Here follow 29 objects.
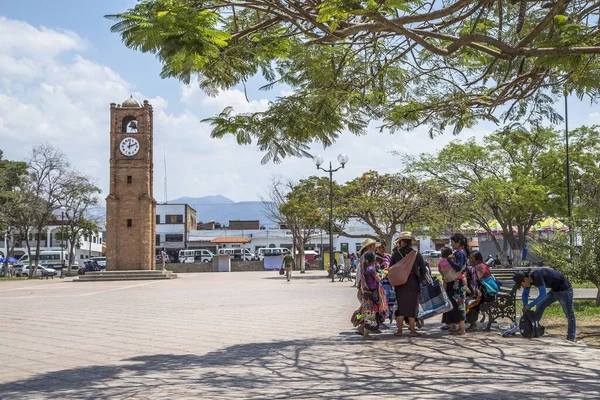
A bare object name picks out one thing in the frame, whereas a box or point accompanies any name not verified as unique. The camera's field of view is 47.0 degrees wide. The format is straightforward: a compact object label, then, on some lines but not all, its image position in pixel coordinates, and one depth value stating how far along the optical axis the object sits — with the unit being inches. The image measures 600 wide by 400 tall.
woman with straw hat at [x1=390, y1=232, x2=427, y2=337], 401.7
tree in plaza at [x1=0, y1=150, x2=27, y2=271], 1865.2
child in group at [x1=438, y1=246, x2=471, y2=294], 411.2
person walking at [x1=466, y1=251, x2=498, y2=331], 429.1
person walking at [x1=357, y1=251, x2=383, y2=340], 403.5
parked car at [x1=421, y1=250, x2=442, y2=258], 2698.8
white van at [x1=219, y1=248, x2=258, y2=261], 2901.1
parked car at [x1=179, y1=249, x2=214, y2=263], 2637.8
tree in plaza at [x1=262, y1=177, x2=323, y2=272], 1550.2
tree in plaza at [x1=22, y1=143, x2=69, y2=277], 1889.8
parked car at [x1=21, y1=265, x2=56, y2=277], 2131.9
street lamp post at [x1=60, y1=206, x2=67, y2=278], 1982.0
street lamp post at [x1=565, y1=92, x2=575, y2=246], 1098.9
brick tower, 1797.5
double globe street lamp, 1243.4
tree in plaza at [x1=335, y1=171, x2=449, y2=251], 1385.3
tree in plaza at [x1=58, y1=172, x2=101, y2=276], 1953.7
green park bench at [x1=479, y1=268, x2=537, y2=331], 427.5
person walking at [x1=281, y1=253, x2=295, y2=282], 1317.7
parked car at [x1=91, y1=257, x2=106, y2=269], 2289.1
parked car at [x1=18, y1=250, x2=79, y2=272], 2732.8
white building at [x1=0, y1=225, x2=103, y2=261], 3338.6
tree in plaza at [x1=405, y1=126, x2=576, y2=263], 1283.2
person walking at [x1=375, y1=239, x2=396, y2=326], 442.3
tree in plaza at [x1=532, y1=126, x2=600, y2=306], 555.8
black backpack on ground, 391.9
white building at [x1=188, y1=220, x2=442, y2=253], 3457.2
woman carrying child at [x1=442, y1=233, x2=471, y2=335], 408.8
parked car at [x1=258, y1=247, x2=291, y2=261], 2682.1
